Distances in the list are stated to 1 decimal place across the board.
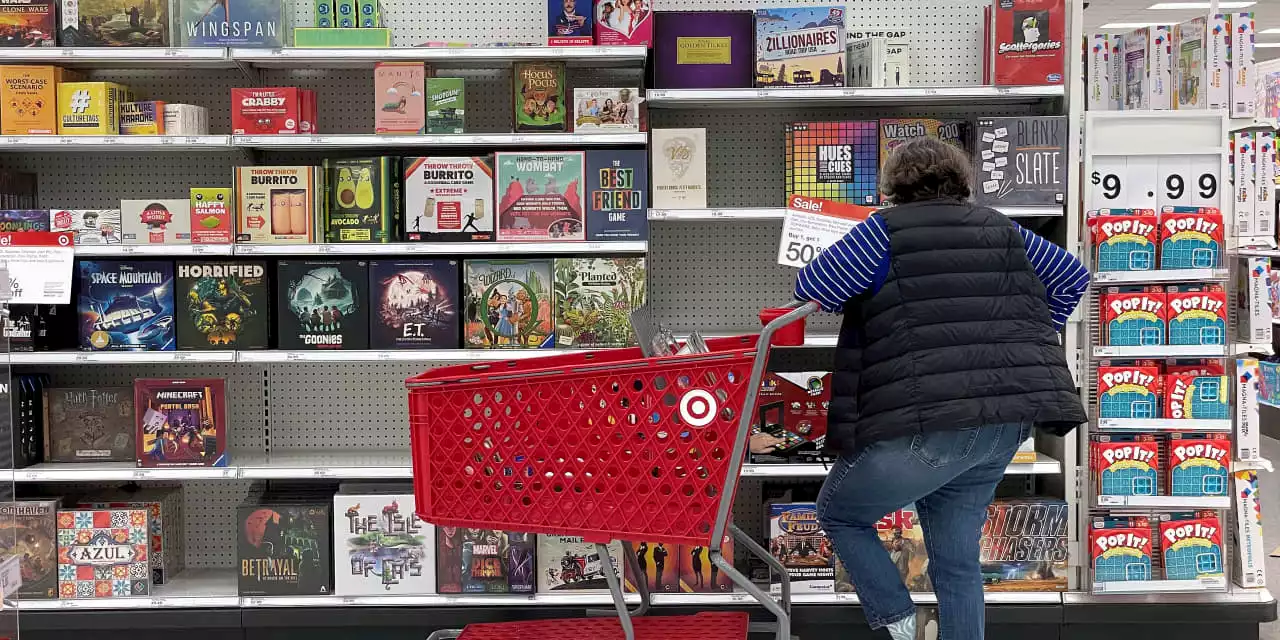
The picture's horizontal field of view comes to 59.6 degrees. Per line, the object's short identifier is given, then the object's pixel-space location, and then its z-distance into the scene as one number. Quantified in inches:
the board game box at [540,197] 144.4
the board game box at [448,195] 144.9
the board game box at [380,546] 147.1
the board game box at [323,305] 145.7
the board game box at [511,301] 145.9
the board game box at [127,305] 146.1
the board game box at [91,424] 150.9
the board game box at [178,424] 147.1
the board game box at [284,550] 147.4
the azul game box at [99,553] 147.2
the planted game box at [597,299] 145.3
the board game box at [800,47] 144.3
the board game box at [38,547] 146.3
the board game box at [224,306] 146.0
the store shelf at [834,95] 142.3
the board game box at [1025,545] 145.0
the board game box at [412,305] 145.9
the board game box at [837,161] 146.7
